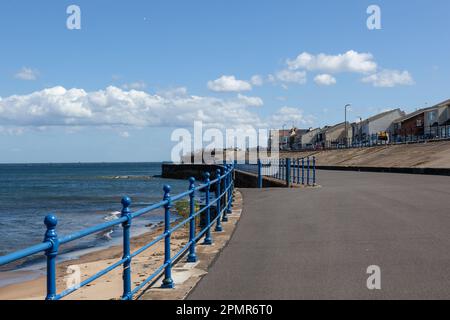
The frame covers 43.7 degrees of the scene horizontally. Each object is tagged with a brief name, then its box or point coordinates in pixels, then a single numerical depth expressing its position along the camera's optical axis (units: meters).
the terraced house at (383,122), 107.06
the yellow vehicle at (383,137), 77.42
